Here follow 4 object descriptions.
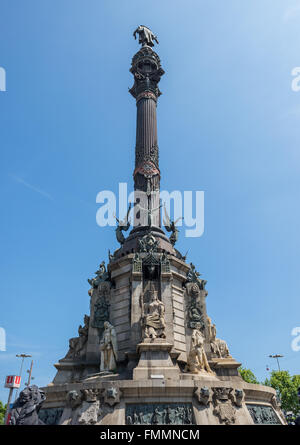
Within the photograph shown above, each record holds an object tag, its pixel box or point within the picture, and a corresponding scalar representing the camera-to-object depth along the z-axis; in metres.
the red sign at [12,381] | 36.81
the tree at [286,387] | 41.94
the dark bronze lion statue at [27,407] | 8.66
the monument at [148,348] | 12.88
